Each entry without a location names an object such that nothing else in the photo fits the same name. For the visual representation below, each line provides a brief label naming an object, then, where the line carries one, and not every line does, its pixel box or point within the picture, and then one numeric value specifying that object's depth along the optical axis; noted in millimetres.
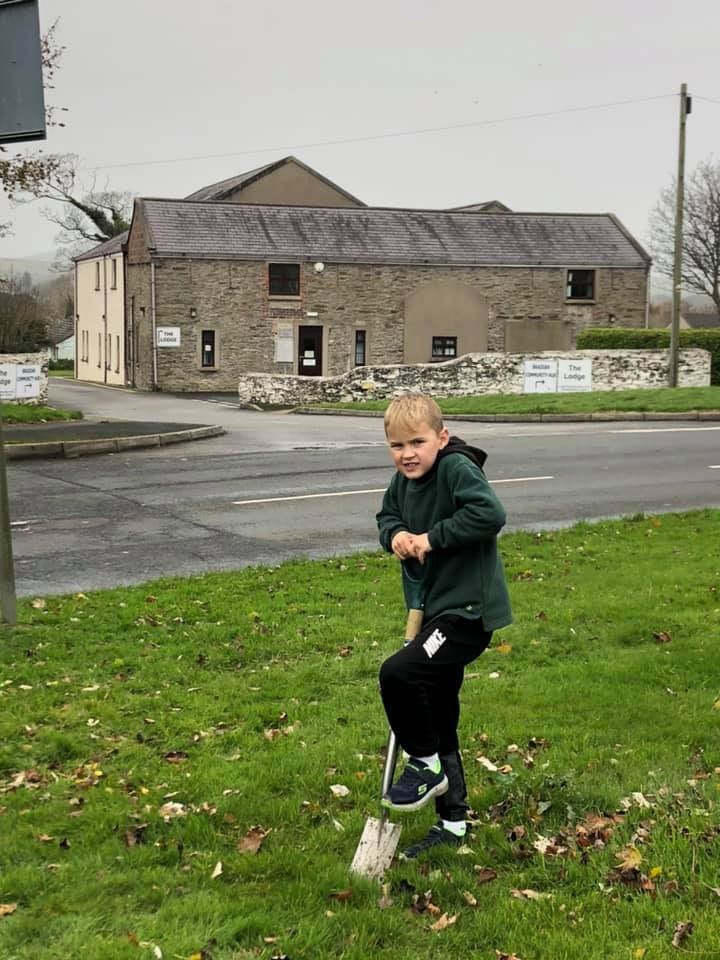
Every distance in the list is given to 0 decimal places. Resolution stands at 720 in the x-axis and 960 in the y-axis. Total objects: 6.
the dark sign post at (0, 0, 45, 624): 6637
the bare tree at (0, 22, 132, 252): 76500
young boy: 3869
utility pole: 32094
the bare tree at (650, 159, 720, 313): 79000
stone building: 46312
